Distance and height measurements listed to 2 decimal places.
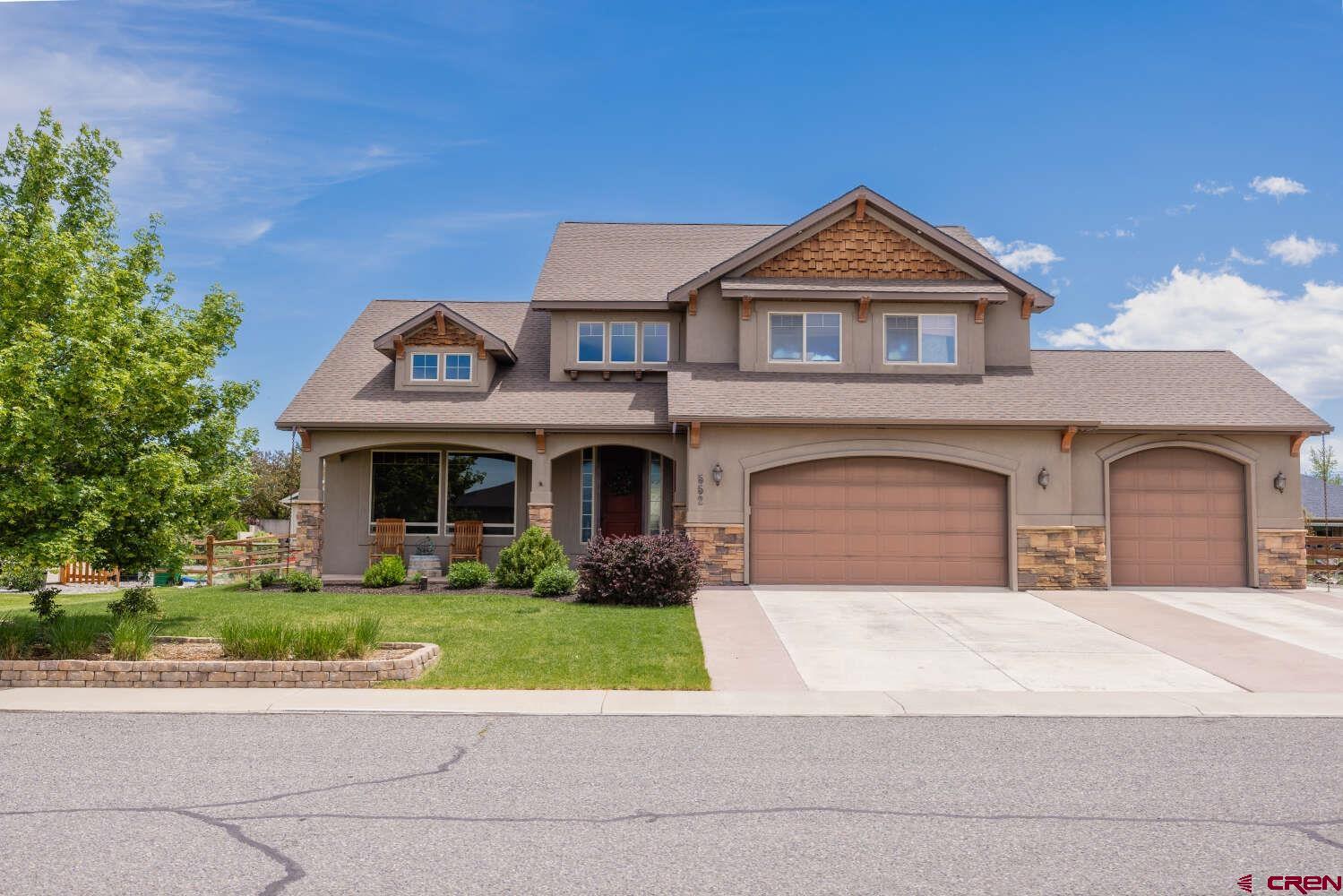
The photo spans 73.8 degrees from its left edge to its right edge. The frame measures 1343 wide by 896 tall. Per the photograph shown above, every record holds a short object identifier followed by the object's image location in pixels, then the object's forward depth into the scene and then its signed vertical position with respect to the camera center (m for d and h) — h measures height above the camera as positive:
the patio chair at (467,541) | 19.77 -0.82
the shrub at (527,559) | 17.42 -1.06
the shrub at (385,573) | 18.02 -1.43
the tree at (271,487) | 36.22 +0.61
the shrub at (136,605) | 11.80 -1.38
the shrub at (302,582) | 17.47 -1.55
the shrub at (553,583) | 16.22 -1.42
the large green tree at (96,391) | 9.92 +1.29
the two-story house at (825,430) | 17.50 +1.56
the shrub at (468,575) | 17.50 -1.39
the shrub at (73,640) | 9.84 -1.54
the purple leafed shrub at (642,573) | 14.95 -1.13
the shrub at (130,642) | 9.69 -1.52
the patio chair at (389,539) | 19.83 -0.79
